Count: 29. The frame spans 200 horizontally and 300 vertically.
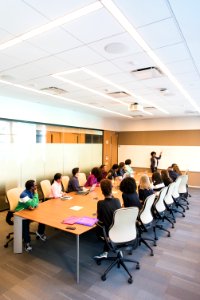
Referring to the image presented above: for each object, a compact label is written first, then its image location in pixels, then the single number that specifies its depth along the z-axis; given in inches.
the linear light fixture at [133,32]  74.2
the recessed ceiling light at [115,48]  103.0
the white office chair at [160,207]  161.1
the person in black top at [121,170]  273.6
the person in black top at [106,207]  115.8
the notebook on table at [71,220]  120.3
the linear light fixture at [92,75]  140.0
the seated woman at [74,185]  202.4
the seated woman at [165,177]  221.1
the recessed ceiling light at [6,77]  150.1
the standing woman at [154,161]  384.5
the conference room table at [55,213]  119.9
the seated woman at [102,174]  239.2
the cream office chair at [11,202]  149.4
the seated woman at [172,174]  248.7
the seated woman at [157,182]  202.9
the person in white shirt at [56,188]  177.2
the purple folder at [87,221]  119.3
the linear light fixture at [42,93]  170.6
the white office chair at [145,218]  136.6
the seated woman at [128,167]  285.8
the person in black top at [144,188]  165.0
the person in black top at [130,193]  139.9
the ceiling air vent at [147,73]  136.1
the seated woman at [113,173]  245.9
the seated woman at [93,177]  227.1
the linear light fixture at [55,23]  75.1
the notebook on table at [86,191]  194.1
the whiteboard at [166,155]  364.2
